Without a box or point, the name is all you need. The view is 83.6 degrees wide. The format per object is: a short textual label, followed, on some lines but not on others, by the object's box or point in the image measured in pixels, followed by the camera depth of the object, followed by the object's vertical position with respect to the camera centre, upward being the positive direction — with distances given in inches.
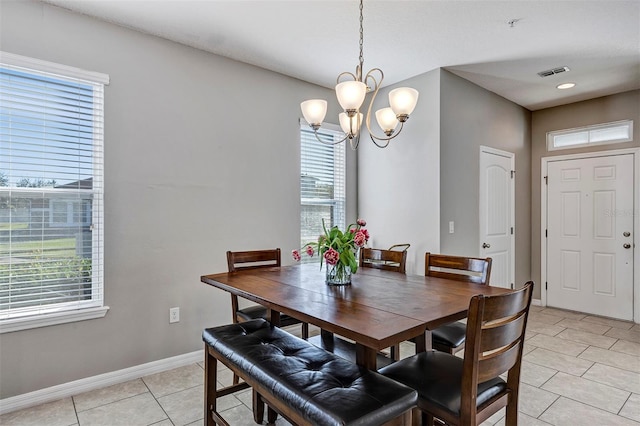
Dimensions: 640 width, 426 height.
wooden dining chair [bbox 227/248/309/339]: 100.4 -16.1
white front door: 167.2 -10.2
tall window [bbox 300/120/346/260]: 153.0 +13.8
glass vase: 82.1 -14.0
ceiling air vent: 140.3 +57.0
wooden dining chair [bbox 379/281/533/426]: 51.6 -27.2
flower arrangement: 81.4 -8.3
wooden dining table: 52.5 -16.4
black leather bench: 48.6 -26.1
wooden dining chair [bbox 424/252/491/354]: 83.3 -16.2
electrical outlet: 116.5 -33.5
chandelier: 81.2 +26.0
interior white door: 162.2 +0.4
